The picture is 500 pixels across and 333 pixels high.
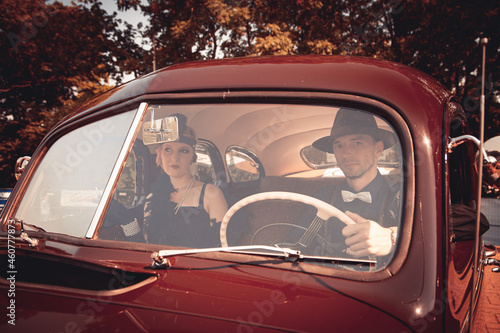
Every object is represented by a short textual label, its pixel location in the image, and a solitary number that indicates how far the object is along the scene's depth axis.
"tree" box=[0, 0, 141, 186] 16.53
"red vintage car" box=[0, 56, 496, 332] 1.30
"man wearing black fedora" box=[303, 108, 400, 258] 1.42
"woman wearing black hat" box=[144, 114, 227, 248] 1.62
